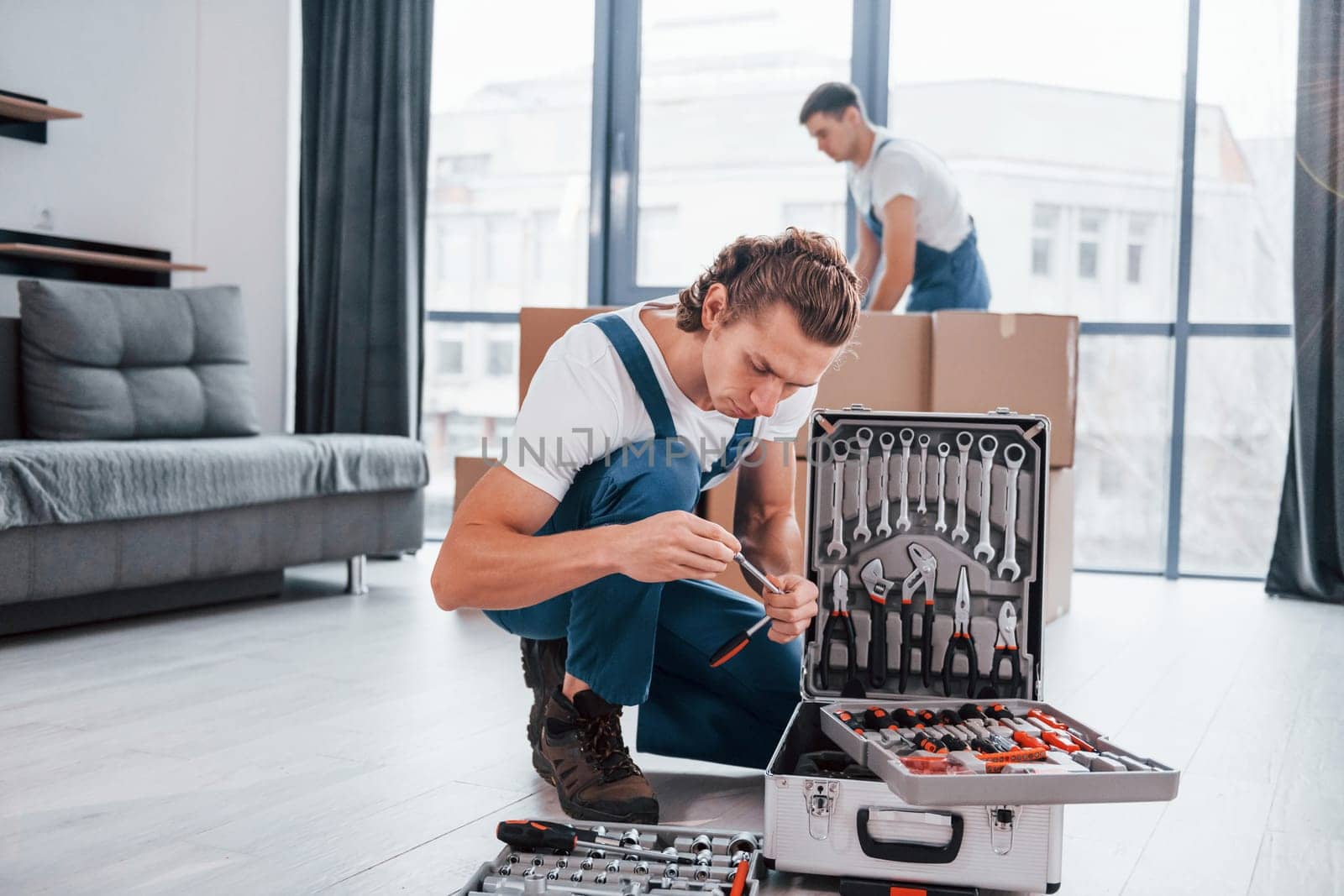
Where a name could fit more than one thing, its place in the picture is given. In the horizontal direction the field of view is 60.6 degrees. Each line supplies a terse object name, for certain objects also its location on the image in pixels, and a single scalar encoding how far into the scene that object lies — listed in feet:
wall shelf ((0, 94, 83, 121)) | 10.68
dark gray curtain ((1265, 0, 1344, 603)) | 11.48
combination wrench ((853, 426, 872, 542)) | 5.20
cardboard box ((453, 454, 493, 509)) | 10.12
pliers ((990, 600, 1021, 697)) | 5.07
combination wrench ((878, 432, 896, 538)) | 5.22
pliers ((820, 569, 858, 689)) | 5.12
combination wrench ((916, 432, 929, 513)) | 5.25
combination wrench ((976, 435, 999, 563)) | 5.14
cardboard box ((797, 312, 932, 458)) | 9.59
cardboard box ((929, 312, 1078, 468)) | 9.36
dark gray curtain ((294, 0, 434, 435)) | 13.64
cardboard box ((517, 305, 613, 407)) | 9.73
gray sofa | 8.14
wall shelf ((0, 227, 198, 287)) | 11.32
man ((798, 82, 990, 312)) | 9.90
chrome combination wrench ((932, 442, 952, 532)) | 5.22
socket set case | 3.84
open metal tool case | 4.56
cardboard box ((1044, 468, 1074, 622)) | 9.68
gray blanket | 7.92
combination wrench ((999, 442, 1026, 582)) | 5.05
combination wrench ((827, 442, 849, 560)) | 5.16
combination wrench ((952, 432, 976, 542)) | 5.18
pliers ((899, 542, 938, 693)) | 5.12
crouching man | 4.21
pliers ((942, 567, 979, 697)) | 5.07
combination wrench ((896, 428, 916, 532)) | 5.23
